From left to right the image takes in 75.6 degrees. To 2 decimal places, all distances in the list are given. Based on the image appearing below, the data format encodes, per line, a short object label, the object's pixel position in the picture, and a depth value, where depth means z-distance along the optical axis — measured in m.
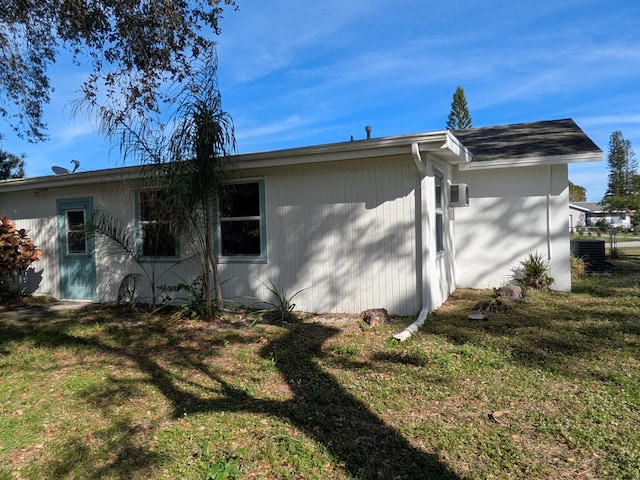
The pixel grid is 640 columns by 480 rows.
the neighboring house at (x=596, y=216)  45.24
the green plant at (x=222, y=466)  2.40
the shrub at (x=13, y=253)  8.28
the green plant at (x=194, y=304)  6.54
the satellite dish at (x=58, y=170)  9.55
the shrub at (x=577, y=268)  8.84
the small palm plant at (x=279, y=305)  6.41
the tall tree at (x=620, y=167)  56.66
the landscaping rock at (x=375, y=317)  5.77
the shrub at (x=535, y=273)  7.74
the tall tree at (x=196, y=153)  5.91
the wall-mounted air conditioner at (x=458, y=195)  7.82
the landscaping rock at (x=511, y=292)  7.00
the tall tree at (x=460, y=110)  35.91
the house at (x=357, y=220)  6.14
